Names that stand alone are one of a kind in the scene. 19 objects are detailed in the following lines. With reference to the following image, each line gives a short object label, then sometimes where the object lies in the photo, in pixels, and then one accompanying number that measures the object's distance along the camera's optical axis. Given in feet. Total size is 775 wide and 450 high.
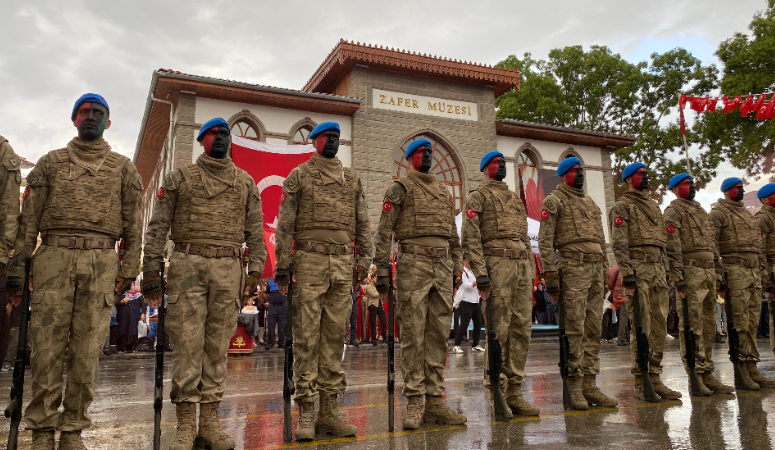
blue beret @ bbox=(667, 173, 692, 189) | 25.04
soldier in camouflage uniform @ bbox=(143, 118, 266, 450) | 14.25
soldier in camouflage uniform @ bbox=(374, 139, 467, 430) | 17.16
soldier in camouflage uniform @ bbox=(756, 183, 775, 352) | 27.55
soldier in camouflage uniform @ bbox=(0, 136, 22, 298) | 13.58
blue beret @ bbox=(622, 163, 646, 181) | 23.31
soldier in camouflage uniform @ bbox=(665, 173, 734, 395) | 23.58
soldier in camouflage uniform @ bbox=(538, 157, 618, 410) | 19.84
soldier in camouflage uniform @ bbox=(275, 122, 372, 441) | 15.75
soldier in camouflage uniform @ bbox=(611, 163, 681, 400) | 21.53
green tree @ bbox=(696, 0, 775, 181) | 85.66
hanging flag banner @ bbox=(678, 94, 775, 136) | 62.08
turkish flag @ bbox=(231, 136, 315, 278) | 56.39
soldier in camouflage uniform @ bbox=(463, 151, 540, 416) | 19.21
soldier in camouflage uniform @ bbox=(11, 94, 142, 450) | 13.43
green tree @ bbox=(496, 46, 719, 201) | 103.96
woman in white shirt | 44.24
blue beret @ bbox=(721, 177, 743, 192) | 26.53
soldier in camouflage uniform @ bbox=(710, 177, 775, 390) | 24.29
